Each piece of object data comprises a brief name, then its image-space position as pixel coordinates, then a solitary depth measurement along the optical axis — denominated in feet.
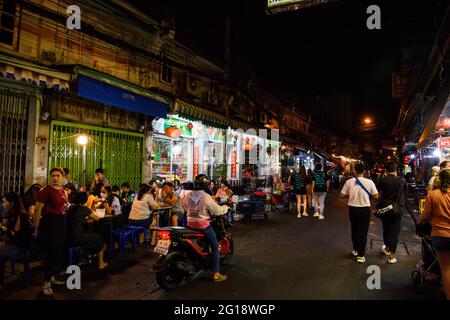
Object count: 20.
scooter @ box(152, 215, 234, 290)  16.11
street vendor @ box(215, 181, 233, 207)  33.26
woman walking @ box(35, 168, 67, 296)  16.31
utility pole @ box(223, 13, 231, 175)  43.83
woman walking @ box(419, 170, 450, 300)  13.55
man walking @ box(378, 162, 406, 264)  21.11
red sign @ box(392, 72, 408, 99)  58.80
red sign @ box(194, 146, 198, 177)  49.34
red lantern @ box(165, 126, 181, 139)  39.60
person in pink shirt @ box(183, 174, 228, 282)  17.52
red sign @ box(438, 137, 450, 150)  33.27
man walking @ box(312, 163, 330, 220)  38.60
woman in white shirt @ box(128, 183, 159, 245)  24.53
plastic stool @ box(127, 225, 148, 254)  23.71
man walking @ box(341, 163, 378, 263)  21.54
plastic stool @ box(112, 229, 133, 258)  22.61
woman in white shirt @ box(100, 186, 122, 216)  23.34
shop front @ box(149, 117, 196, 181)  41.80
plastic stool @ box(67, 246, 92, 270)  18.45
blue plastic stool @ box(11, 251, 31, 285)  16.79
